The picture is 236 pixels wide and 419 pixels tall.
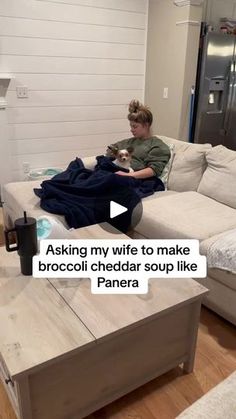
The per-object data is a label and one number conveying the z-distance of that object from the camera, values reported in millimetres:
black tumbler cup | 1265
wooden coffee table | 1021
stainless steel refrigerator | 3437
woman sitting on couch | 2424
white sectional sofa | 1714
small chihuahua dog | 2479
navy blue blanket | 1958
